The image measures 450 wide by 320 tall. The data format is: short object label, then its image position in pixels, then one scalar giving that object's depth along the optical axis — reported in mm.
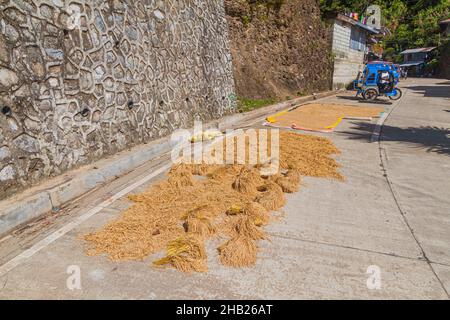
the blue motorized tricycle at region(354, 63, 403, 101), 19203
